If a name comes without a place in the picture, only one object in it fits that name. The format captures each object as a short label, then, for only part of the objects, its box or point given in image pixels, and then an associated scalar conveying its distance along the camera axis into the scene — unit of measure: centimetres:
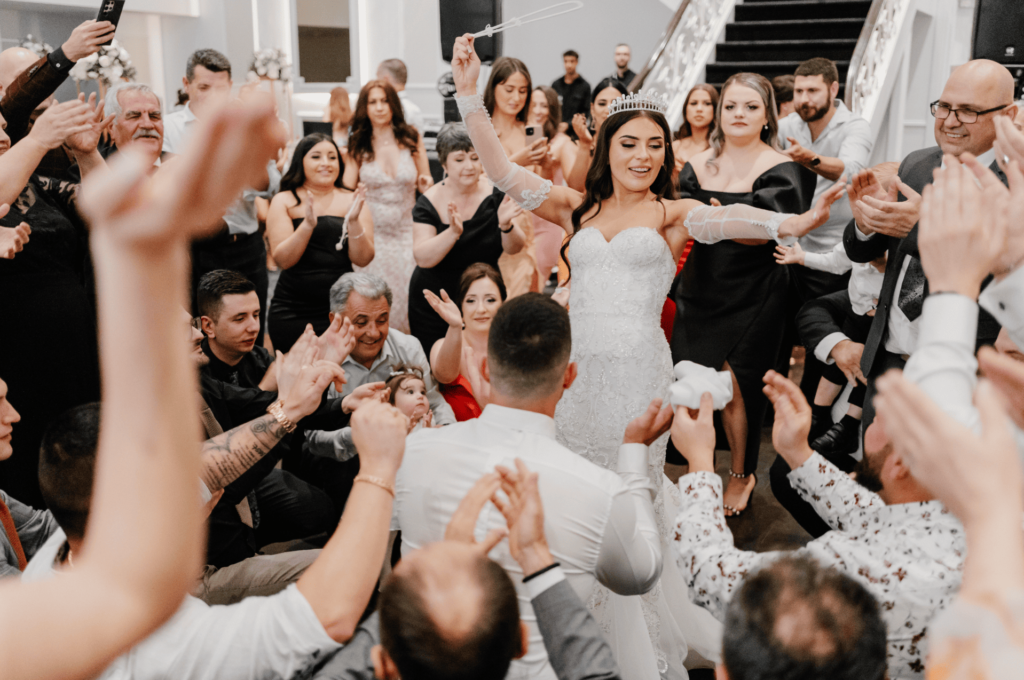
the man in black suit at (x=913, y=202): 192
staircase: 658
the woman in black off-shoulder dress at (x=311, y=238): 336
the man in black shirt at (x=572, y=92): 888
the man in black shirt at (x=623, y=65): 887
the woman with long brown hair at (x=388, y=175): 393
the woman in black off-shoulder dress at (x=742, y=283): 305
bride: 228
